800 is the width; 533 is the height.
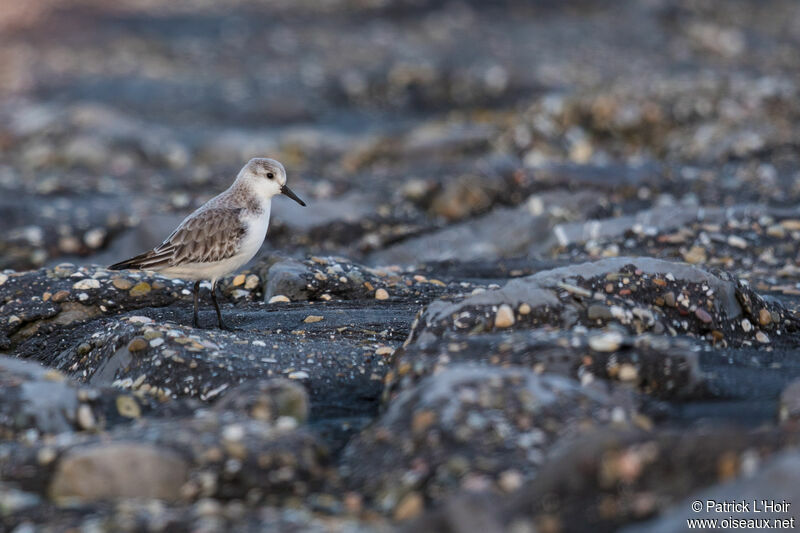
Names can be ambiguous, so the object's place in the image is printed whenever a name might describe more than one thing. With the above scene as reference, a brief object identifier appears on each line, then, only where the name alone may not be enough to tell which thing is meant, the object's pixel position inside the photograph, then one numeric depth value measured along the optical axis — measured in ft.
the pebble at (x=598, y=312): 38.78
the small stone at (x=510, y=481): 27.20
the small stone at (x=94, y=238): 75.46
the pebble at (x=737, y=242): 61.87
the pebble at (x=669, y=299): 41.24
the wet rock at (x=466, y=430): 28.04
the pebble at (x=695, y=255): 60.43
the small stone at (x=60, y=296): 48.65
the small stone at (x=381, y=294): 50.78
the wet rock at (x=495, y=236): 70.90
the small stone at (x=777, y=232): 63.10
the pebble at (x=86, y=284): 49.53
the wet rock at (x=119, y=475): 28.09
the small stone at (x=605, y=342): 34.35
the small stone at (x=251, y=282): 52.80
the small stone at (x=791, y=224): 63.78
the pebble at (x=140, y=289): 50.80
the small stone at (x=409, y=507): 26.81
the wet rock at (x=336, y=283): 50.55
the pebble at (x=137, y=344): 39.11
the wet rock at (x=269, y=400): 32.04
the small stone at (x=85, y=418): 32.86
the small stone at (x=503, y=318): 37.96
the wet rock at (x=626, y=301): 38.45
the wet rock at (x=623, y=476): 24.52
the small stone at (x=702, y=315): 40.81
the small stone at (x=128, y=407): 34.45
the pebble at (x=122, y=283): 50.65
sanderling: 45.34
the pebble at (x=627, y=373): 33.86
